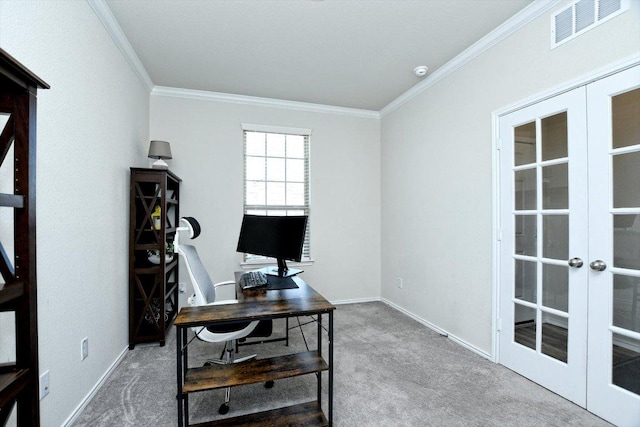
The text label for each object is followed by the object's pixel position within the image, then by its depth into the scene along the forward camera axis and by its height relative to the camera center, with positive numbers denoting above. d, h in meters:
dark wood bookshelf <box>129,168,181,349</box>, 2.85 -0.46
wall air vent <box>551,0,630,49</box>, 1.82 +1.26
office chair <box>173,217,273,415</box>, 2.02 -0.63
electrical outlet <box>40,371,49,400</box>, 1.58 -0.90
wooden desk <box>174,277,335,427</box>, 1.59 -0.90
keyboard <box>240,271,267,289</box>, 2.28 -0.52
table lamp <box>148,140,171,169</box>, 3.24 +0.68
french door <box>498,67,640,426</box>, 1.79 -0.21
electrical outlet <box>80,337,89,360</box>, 1.99 -0.89
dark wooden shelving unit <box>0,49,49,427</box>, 0.97 -0.10
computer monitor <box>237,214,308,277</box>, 2.45 -0.20
